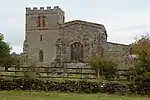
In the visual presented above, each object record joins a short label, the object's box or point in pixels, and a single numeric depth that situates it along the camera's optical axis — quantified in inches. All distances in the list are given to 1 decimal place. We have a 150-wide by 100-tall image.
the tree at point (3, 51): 1048.8
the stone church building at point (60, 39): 1993.1
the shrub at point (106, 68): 1047.6
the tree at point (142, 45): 1018.7
